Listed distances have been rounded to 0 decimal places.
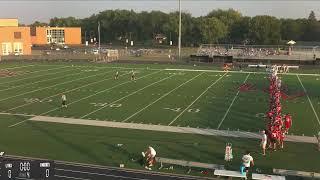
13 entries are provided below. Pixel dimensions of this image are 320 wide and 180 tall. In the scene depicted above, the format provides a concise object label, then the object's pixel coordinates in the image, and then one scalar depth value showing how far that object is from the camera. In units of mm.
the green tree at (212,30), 103531
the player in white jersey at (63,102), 26202
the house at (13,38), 76812
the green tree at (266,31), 97812
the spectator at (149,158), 15758
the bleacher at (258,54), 60834
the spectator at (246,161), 14891
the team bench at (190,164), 15689
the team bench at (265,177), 14247
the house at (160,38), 121250
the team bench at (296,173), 14854
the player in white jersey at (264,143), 17188
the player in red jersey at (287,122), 19578
